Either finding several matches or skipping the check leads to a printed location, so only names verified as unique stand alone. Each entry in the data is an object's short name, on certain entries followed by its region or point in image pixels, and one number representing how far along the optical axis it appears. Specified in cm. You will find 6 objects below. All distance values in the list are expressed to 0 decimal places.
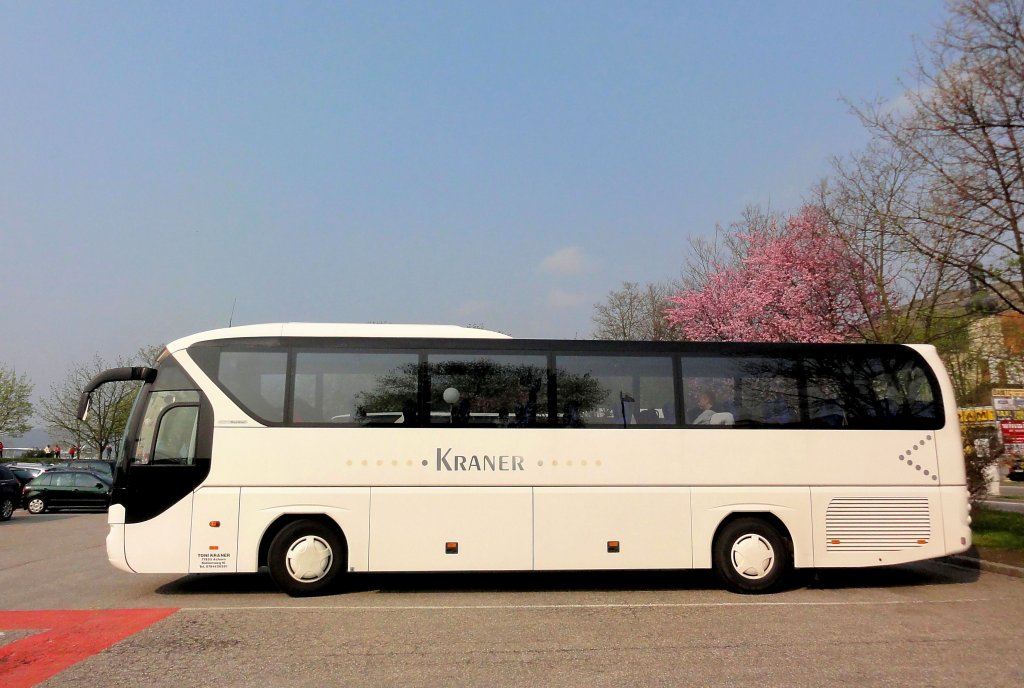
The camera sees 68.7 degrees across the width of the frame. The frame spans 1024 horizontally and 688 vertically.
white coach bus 908
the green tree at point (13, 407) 5588
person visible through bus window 944
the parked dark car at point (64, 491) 2492
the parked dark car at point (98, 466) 2626
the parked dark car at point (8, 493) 2109
